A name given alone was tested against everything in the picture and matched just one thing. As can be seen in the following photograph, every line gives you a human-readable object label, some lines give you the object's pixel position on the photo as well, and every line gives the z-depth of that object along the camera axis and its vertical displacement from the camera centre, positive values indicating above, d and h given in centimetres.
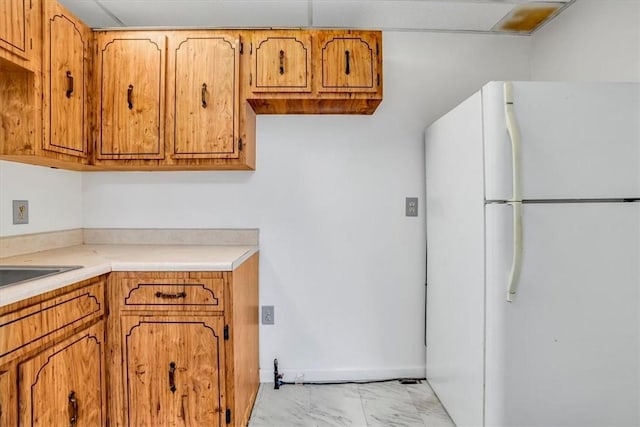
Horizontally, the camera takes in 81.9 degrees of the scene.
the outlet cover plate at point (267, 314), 228 -62
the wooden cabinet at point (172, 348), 157 -58
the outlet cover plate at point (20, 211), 181 +2
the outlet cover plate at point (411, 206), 230 +5
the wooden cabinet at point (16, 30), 137 +71
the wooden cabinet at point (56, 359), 113 -51
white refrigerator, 143 -15
